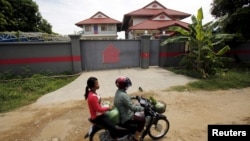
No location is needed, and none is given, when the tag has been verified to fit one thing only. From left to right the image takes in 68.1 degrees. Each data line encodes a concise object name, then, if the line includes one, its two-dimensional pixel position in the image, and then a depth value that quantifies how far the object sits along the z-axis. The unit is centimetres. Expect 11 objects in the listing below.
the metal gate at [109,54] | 1177
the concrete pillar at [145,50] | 1220
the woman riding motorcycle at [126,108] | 328
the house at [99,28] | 3469
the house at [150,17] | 2386
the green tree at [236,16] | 1248
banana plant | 966
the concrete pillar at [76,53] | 1099
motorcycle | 352
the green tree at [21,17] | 2478
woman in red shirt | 325
